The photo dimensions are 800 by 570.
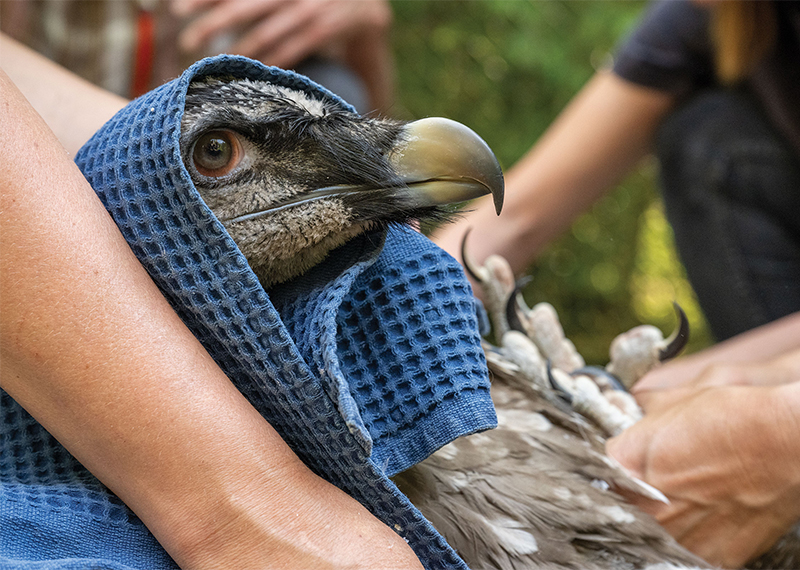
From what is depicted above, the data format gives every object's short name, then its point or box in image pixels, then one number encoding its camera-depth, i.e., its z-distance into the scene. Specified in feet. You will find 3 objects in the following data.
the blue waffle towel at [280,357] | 2.85
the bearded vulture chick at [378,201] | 2.99
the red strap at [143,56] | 4.17
